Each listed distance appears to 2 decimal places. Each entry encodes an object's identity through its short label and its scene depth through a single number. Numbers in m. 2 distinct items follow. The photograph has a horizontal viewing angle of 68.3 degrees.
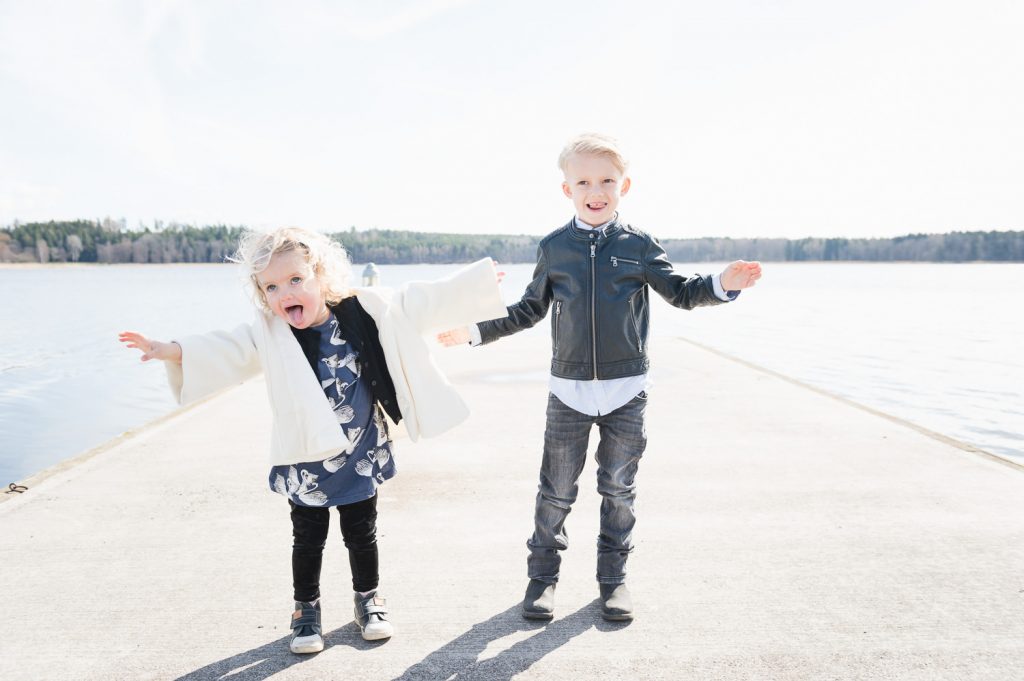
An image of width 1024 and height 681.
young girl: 2.79
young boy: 3.05
